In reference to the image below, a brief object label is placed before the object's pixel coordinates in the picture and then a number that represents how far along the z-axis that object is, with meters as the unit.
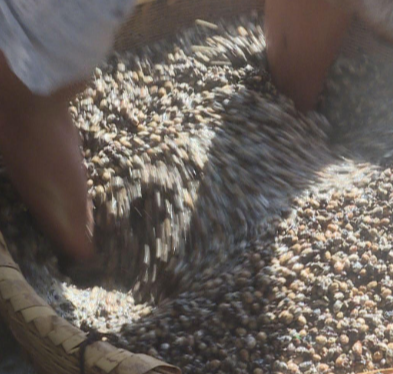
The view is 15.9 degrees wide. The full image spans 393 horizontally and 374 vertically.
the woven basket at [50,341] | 1.40
